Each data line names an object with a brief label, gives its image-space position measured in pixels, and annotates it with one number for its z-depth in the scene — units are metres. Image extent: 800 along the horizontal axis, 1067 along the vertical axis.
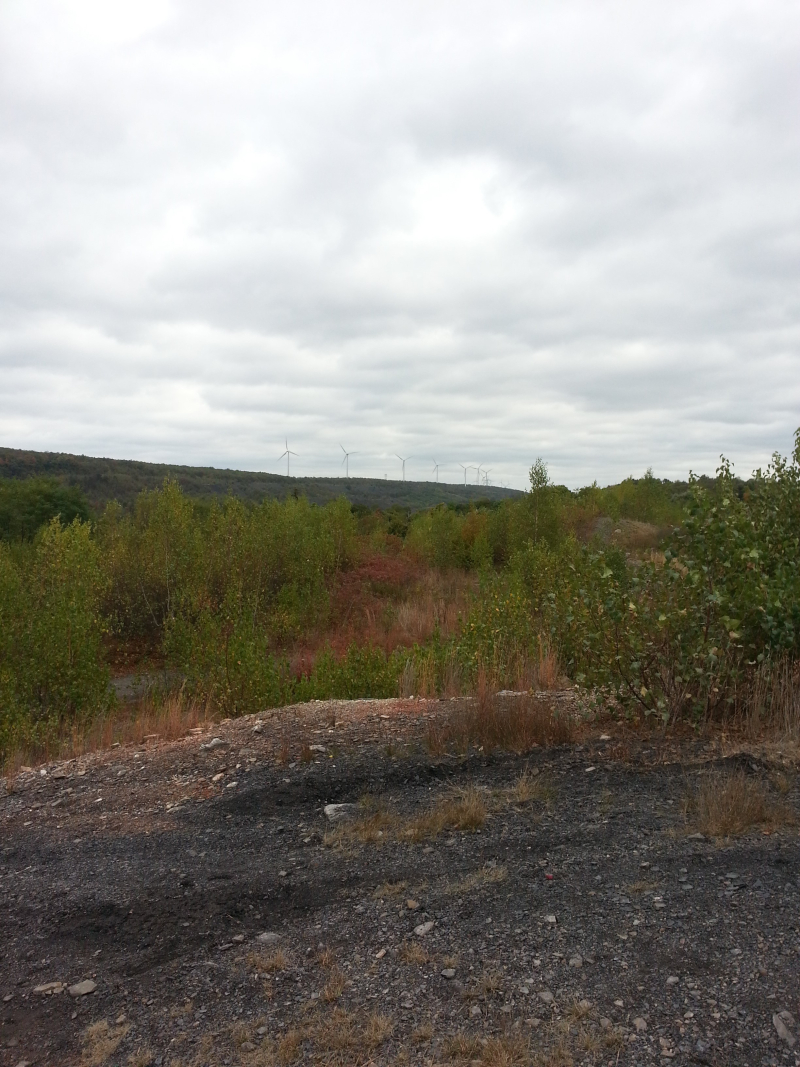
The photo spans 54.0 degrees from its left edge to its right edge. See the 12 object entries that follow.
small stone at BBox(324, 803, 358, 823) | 4.77
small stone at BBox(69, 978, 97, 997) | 3.13
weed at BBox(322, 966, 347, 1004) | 2.94
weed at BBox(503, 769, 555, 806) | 4.73
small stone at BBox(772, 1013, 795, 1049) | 2.48
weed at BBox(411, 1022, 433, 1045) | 2.66
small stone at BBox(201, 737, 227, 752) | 6.27
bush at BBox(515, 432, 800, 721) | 5.64
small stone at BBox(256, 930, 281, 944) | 3.38
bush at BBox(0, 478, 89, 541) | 30.38
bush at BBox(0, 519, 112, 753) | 10.36
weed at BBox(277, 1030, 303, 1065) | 2.62
